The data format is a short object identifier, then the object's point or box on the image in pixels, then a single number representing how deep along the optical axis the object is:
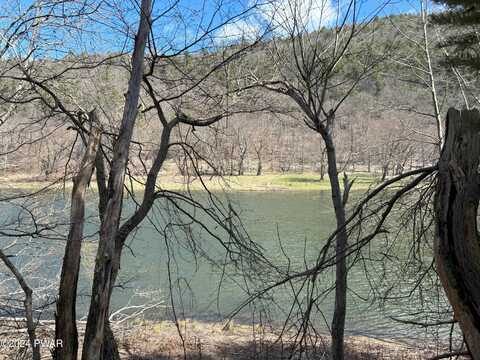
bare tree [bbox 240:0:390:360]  4.04
